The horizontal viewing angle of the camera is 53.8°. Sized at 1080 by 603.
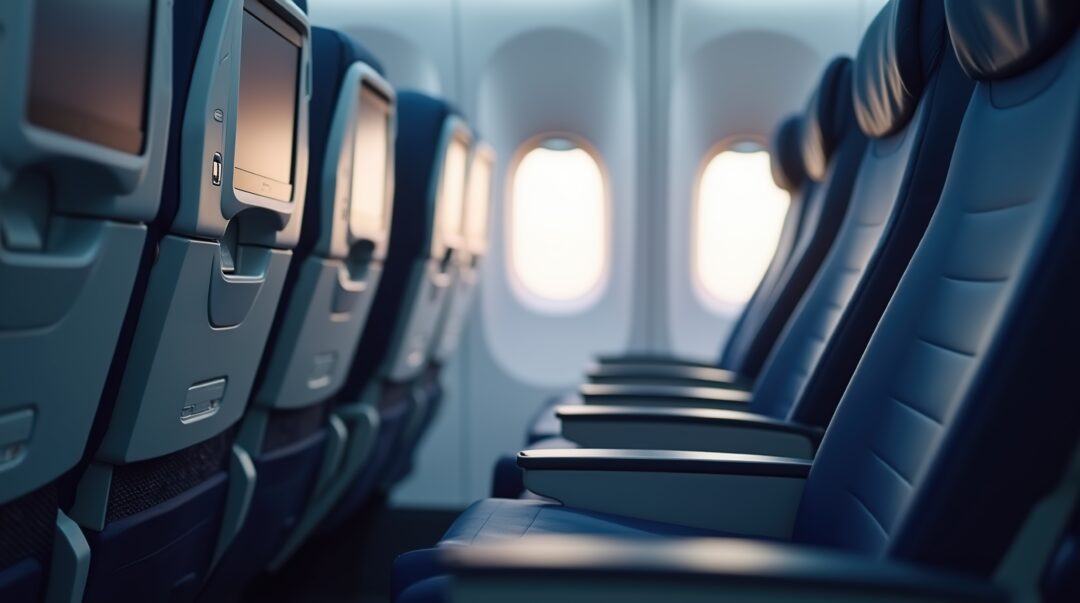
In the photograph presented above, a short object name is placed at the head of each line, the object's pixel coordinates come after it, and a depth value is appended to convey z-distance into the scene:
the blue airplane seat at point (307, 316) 2.04
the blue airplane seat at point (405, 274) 3.16
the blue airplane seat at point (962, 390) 0.94
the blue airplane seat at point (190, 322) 1.33
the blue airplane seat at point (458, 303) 3.96
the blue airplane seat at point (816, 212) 2.76
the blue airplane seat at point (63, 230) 0.97
